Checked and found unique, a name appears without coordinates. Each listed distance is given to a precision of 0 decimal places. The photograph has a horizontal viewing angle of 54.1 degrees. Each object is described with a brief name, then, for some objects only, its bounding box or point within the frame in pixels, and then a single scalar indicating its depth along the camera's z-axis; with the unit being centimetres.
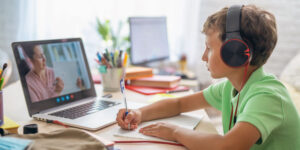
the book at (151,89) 144
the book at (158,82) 154
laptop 96
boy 73
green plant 243
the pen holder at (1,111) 89
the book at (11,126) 86
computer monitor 185
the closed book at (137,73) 158
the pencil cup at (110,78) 144
